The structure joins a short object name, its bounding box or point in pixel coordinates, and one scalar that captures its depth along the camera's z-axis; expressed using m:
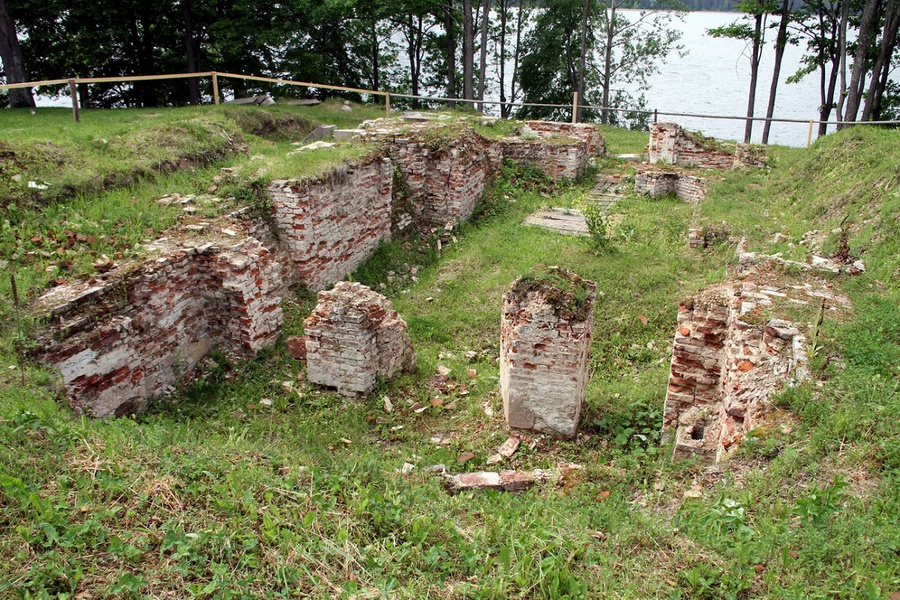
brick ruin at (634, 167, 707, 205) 14.56
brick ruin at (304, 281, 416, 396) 7.15
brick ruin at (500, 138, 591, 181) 15.44
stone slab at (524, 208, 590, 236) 12.80
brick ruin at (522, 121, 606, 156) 17.28
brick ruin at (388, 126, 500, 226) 12.91
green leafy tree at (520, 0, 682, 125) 27.44
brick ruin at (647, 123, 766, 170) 16.33
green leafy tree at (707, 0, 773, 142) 21.38
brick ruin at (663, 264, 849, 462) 5.39
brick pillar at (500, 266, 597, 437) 6.23
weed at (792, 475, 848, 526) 3.71
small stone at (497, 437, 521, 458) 6.35
